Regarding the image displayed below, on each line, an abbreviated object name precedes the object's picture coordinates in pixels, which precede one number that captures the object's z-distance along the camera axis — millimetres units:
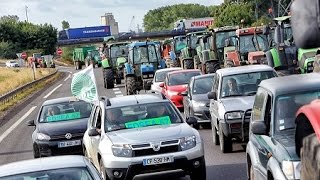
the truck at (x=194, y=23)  142875
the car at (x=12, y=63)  106350
